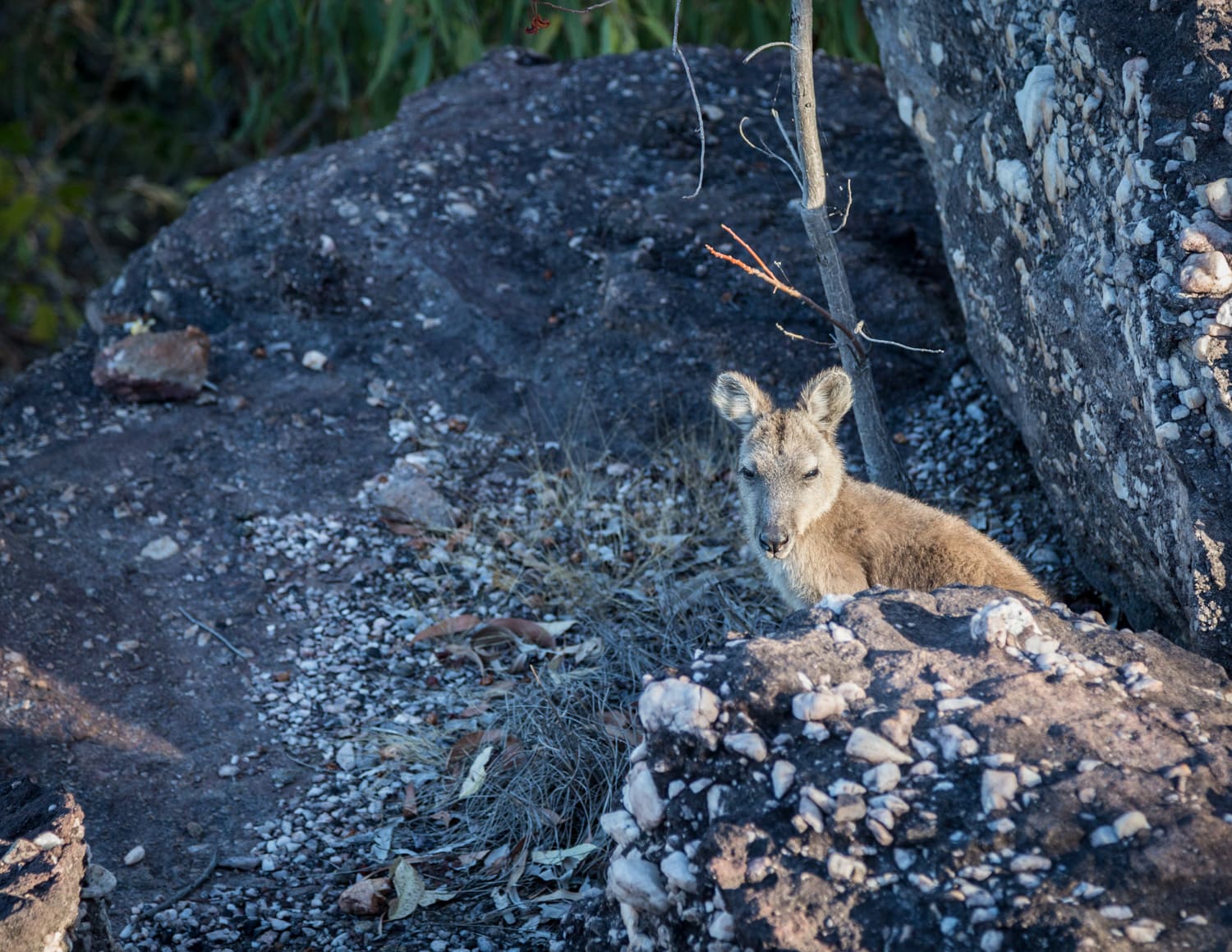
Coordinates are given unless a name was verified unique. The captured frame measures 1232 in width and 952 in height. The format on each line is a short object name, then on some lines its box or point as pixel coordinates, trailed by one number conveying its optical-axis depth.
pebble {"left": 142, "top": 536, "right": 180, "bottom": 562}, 11.61
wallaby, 9.37
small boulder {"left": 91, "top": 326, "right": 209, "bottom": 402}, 13.35
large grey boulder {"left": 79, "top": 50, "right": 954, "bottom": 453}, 13.70
